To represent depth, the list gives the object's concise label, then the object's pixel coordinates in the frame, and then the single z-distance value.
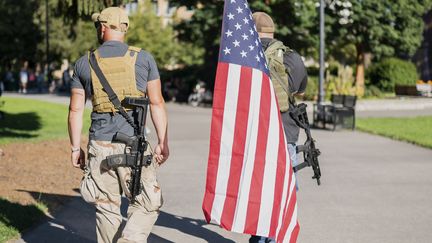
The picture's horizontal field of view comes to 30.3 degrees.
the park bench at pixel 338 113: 20.91
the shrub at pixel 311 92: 33.88
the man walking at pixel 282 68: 6.07
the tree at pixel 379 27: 38.16
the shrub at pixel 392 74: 43.16
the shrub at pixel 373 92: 37.97
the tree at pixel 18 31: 69.25
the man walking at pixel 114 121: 5.33
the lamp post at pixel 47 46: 58.59
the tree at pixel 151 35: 50.44
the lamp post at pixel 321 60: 24.80
